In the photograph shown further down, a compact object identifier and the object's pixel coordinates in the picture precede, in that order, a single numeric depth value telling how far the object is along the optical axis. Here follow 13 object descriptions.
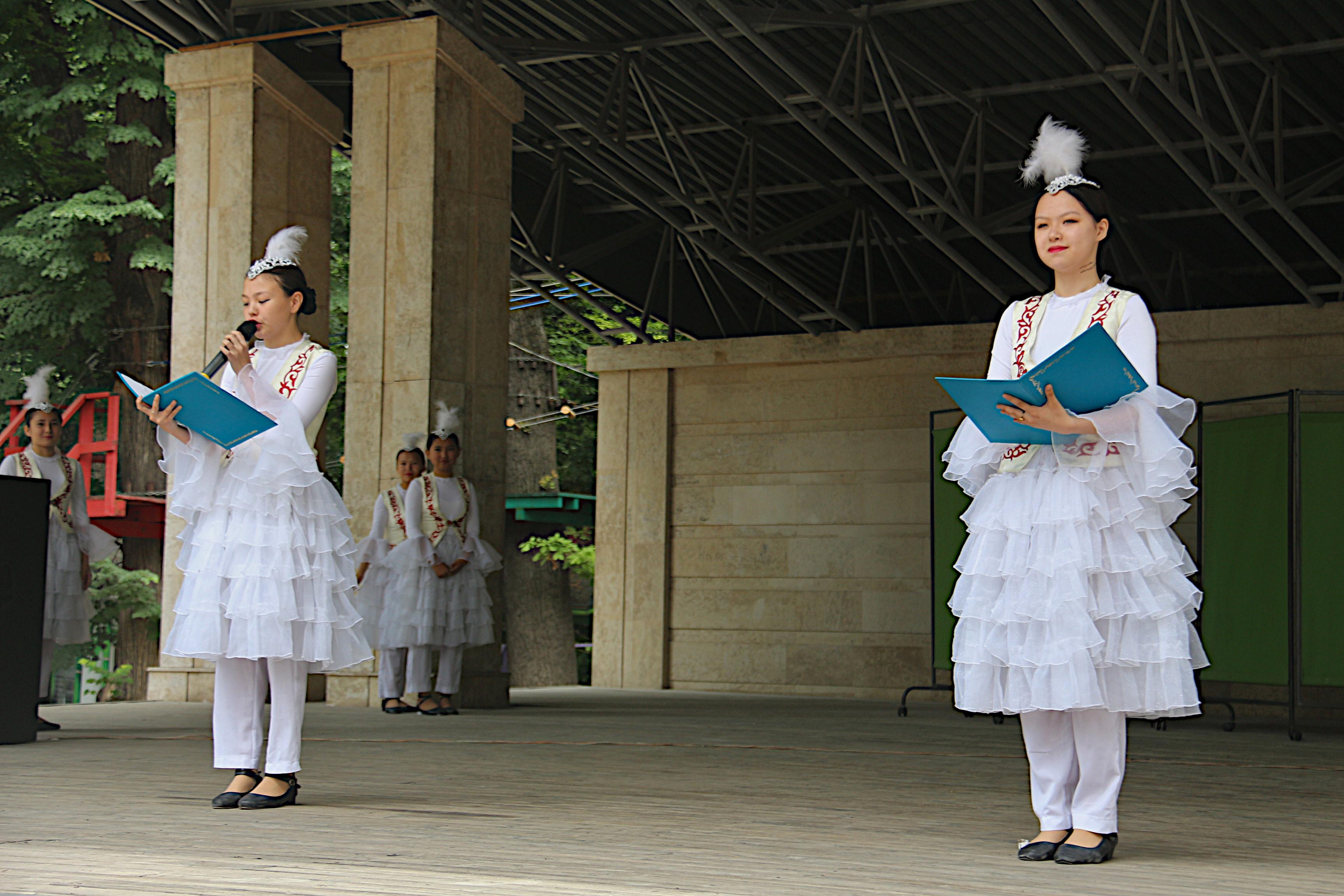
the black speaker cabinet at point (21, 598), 7.41
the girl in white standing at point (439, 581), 10.52
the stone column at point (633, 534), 17.69
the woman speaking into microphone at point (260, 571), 4.91
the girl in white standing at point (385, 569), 10.59
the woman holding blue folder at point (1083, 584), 3.89
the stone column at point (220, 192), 12.06
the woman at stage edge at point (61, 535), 8.99
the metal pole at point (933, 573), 11.69
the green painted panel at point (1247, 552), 10.27
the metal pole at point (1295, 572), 9.49
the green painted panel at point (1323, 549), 10.00
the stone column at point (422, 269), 11.30
